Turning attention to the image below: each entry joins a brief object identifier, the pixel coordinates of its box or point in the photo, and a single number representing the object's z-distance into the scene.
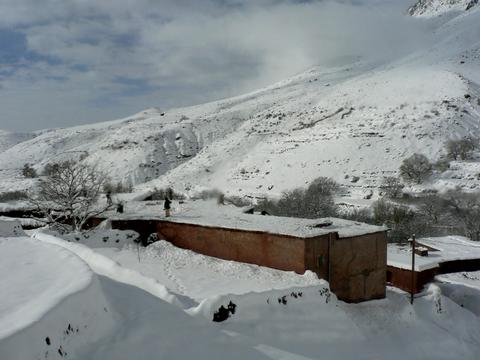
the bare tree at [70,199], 20.48
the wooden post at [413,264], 18.59
